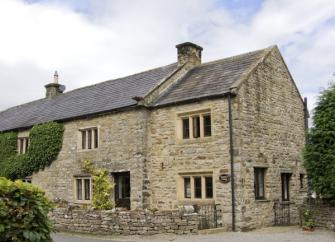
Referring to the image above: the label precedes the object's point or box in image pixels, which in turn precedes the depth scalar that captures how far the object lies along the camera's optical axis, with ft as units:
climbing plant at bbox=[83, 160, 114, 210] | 71.02
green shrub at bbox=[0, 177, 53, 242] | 25.14
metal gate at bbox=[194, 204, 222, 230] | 58.39
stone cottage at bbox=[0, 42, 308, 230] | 61.21
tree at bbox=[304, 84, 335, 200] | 55.57
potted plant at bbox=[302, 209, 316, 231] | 56.65
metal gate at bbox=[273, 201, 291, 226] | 66.13
